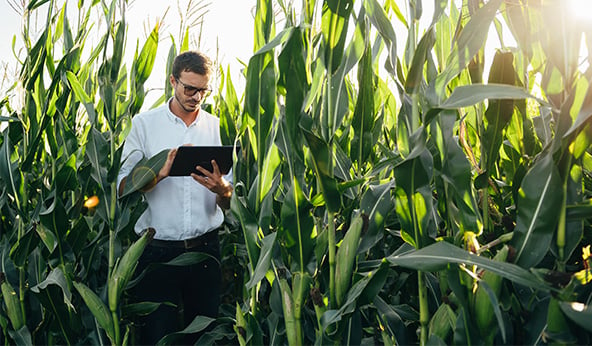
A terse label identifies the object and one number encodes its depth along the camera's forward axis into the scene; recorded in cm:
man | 206
